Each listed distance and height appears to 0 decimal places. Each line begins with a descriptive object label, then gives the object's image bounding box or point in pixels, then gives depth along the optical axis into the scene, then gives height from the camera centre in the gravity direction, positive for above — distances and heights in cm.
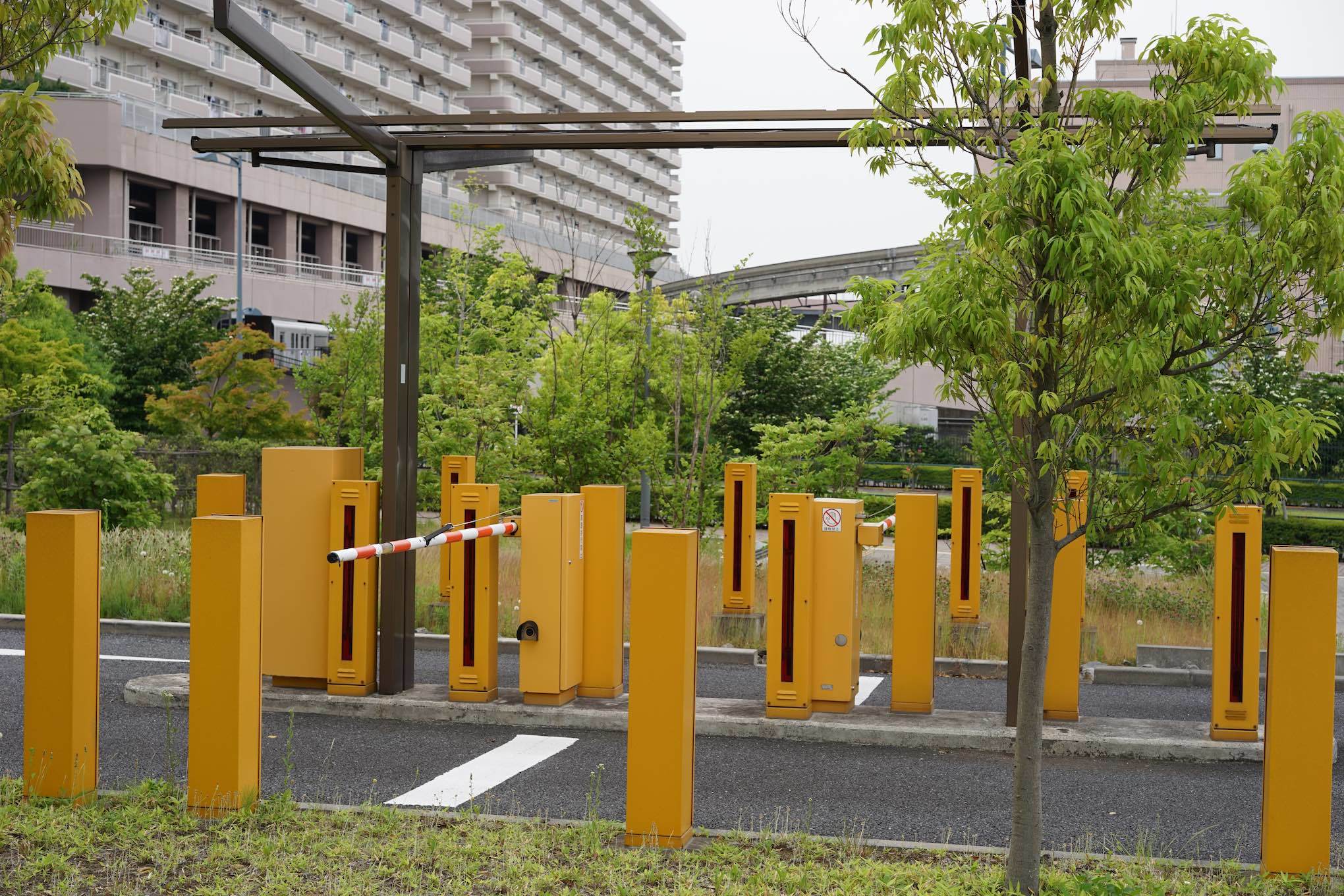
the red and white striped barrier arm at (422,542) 777 -83
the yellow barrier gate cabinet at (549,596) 845 -119
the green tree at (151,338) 3681 +192
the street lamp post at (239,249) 4072 +552
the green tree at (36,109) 662 +151
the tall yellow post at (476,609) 868 -133
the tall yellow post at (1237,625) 777 -118
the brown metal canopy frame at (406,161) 858 +175
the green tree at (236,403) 2867 +6
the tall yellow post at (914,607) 854 -121
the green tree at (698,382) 1773 +51
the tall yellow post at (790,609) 811 -120
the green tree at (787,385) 3058 +87
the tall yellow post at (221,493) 946 -64
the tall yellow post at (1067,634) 823 -131
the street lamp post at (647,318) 1977 +154
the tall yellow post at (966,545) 1159 -110
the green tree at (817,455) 1747 -48
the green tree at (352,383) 2350 +54
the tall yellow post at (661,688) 550 -115
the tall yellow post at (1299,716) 531 -117
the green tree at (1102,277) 467 +56
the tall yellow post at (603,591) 872 -119
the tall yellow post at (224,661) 568 -113
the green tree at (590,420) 1691 -5
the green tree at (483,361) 1808 +81
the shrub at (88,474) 1585 -89
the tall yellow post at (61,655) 591 -116
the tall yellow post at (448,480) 1328 -75
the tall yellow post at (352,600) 866 -128
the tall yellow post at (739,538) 1269 -119
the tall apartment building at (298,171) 5100 +1370
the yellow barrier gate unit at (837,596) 831 -112
